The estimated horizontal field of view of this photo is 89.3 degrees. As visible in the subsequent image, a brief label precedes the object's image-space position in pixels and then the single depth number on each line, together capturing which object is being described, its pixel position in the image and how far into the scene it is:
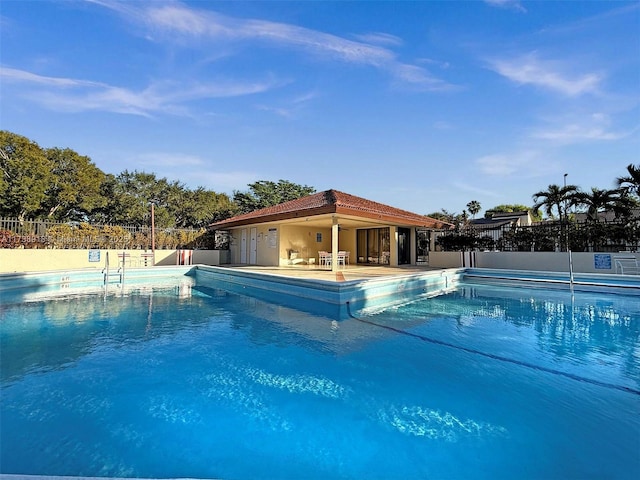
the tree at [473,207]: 39.53
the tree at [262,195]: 32.62
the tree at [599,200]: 14.66
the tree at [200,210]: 30.27
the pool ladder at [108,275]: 13.18
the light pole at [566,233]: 14.44
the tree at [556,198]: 16.38
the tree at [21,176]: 21.58
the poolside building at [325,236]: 15.70
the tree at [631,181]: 14.20
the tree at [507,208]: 48.30
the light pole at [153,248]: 17.94
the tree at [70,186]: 24.20
